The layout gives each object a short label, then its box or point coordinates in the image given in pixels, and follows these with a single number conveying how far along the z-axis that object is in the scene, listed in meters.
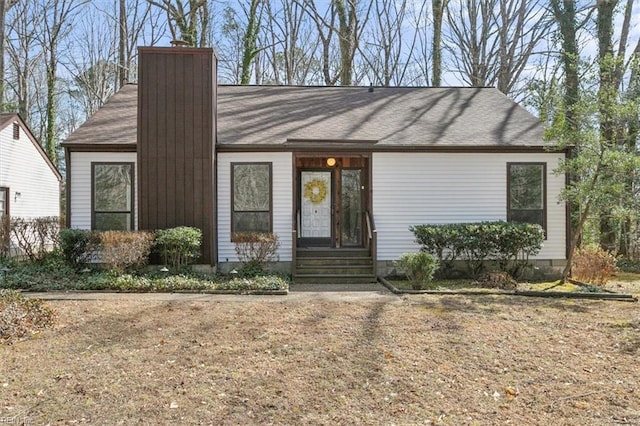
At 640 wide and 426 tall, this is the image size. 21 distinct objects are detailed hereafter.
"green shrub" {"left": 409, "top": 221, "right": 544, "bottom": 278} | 9.88
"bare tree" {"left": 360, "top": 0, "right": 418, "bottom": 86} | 25.61
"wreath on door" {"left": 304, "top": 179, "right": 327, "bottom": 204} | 11.92
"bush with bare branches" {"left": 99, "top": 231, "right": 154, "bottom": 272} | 9.02
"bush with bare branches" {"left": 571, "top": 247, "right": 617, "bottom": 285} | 9.64
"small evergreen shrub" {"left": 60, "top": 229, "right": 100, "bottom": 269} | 9.64
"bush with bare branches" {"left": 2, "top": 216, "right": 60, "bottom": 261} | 10.58
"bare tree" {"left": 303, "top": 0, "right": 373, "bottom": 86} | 21.41
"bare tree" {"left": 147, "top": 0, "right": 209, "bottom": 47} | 20.33
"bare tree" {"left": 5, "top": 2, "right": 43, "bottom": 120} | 23.27
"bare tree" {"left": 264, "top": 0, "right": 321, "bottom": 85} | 24.81
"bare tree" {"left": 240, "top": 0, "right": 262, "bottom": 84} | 20.75
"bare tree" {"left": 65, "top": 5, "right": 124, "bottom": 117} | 26.11
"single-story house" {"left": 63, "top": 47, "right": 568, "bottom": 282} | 10.15
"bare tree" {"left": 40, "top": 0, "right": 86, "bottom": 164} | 23.45
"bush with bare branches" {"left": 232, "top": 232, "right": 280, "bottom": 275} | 10.19
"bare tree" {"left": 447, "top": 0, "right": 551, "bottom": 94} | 22.53
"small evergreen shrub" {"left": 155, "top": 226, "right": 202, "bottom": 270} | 9.47
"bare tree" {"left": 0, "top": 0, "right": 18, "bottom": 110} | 18.78
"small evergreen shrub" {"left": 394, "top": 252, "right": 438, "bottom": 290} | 8.77
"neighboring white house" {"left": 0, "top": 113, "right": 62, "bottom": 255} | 14.52
